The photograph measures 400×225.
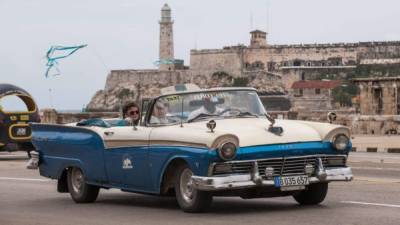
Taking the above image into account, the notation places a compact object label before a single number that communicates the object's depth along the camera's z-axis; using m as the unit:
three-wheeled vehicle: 26.77
